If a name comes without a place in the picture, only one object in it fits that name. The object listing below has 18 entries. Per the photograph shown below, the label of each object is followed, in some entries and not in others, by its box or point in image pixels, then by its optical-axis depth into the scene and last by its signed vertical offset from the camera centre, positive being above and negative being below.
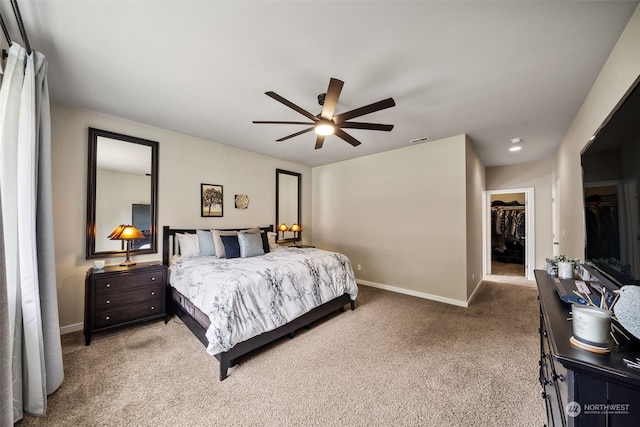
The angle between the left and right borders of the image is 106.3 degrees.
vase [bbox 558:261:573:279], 1.91 -0.46
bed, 2.14 -0.81
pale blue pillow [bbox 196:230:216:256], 3.56 -0.43
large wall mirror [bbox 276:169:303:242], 5.28 +0.30
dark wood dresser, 0.72 -0.55
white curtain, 1.57 -0.09
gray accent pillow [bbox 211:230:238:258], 3.54 -0.42
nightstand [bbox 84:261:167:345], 2.60 -0.93
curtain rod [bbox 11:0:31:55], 1.49 +1.29
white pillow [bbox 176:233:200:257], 3.52 -0.44
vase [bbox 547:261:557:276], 2.02 -0.48
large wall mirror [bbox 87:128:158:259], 3.02 +0.34
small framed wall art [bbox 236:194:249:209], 4.51 +0.27
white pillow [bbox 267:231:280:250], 4.35 -0.47
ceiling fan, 2.01 +0.95
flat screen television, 1.08 +0.11
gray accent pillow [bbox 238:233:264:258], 3.55 -0.45
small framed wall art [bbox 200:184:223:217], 4.03 +0.27
